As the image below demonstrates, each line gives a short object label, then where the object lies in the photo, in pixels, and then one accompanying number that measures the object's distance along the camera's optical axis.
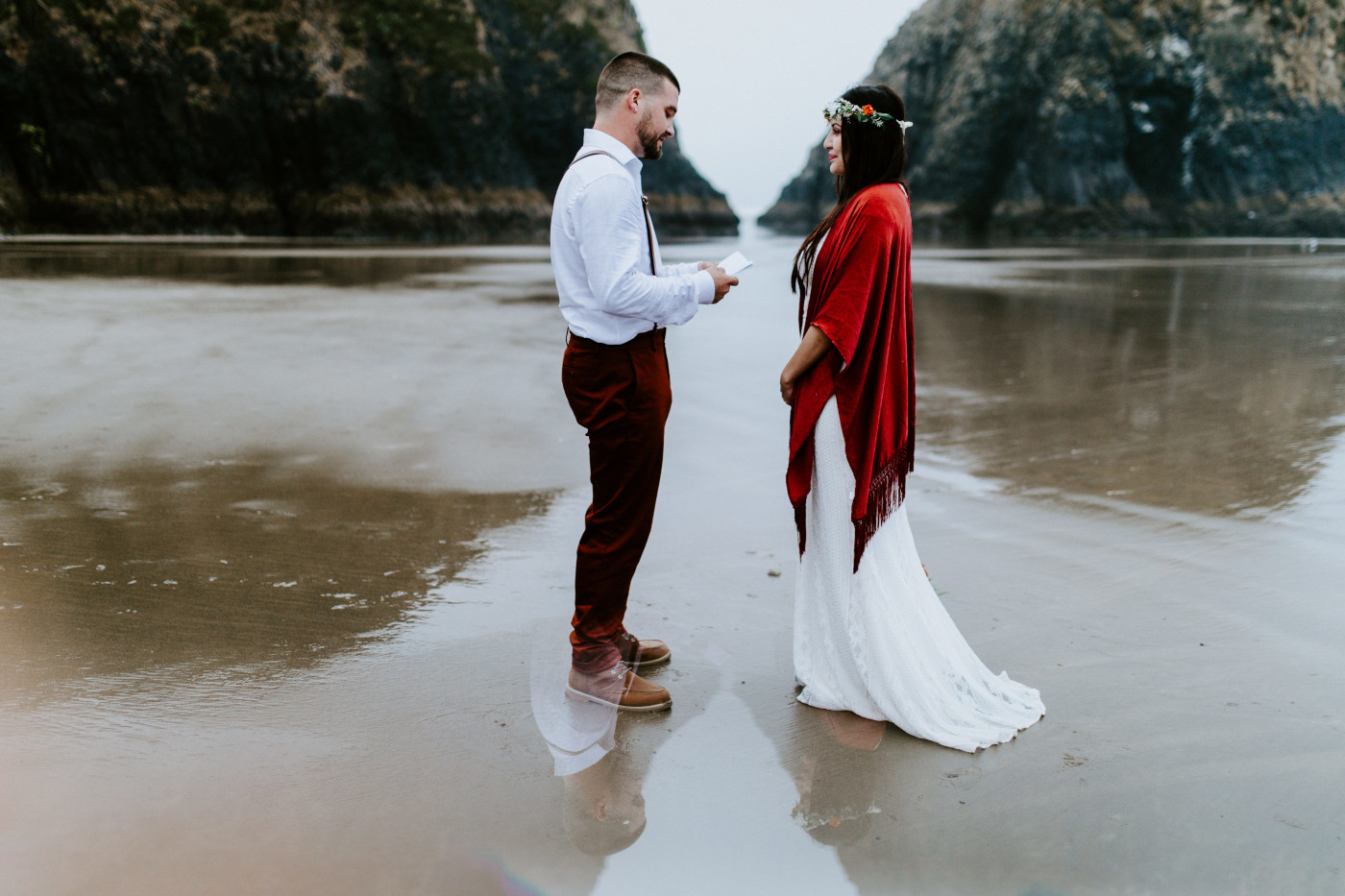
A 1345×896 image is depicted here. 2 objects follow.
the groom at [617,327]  2.49
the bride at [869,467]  2.48
